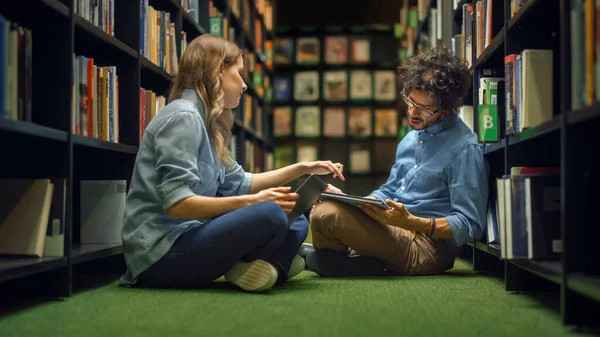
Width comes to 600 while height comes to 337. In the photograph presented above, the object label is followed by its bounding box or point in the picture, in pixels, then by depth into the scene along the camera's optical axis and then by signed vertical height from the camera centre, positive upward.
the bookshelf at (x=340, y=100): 7.75 +0.81
